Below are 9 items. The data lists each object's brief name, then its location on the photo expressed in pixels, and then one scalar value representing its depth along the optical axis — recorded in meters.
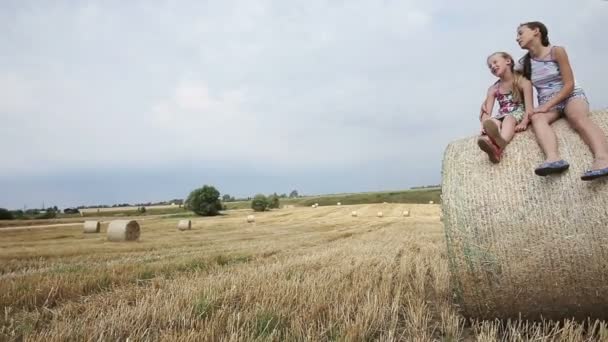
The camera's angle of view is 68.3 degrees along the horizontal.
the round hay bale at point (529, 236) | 3.28
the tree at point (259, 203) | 50.94
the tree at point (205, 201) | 49.50
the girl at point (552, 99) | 3.41
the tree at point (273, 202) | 53.60
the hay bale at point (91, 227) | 22.91
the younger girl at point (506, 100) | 3.72
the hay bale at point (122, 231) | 17.12
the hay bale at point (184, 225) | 25.06
